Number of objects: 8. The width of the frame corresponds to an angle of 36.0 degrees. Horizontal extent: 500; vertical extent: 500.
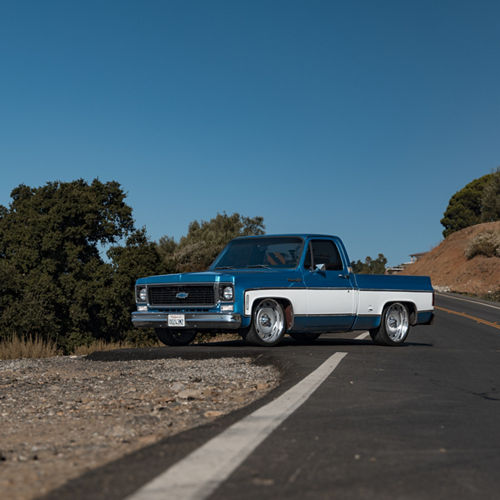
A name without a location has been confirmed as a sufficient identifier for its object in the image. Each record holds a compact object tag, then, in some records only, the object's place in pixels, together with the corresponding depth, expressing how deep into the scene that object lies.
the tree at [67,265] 35.34
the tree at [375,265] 106.75
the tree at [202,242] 57.15
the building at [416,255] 139.94
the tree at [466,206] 96.75
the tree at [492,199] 85.38
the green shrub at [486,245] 73.94
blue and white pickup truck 12.17
